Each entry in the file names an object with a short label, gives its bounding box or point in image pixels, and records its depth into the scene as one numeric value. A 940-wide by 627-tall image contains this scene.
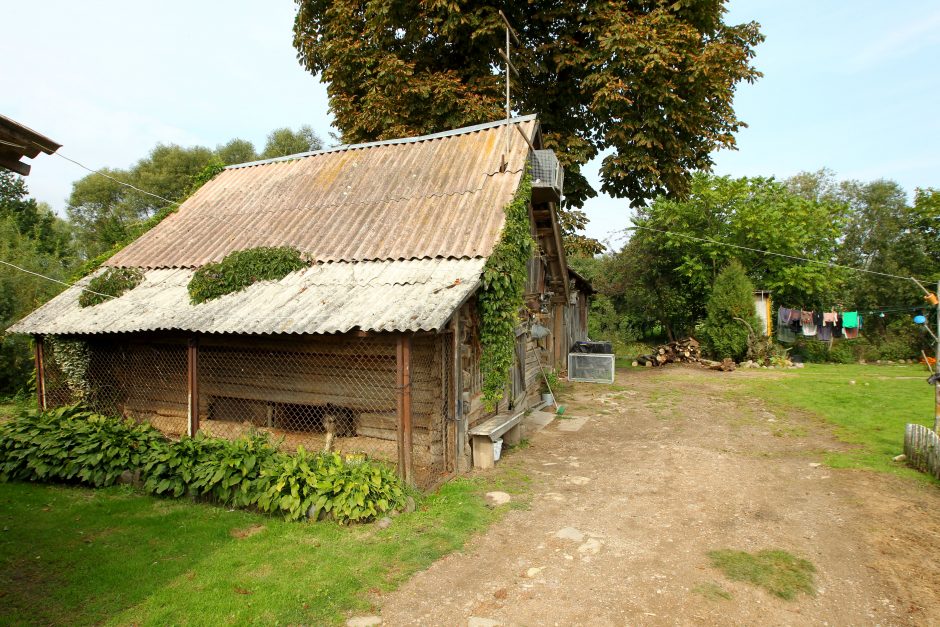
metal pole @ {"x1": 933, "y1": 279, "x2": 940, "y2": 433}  8.09
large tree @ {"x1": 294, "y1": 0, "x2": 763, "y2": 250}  13.60
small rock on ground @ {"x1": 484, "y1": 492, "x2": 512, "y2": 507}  6.94
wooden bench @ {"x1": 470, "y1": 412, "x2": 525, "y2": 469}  8.12
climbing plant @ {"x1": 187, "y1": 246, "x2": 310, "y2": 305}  8.73
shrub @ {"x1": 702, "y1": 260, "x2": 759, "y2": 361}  21.25
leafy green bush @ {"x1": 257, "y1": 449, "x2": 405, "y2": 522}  6.01
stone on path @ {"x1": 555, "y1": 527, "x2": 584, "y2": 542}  5.88
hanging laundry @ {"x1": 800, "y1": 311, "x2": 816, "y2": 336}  23.17
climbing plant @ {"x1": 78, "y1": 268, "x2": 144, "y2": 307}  9.66
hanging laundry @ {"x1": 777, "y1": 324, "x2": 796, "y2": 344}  23.83
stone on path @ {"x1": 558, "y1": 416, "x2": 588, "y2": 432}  11.12
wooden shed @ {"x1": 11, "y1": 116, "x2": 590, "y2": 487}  7.47
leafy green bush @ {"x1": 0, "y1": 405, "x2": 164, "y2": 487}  7.38
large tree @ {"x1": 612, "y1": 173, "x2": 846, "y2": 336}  23.28
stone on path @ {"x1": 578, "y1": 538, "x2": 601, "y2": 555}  5.53
